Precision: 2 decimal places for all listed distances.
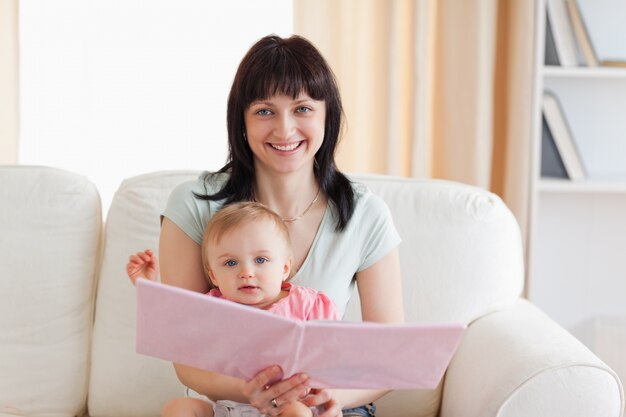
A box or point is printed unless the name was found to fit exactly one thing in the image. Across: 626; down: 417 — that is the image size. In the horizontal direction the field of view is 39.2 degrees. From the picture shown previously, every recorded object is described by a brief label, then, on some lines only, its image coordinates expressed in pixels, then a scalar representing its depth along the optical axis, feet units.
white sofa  6.82
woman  5.68
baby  5.17
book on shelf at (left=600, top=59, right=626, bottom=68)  9.48
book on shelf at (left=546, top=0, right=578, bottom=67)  9.35
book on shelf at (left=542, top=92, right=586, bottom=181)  9.50
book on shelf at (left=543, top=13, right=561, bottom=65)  9.78
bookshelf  9.94
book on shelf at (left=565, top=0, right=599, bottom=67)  9.32
